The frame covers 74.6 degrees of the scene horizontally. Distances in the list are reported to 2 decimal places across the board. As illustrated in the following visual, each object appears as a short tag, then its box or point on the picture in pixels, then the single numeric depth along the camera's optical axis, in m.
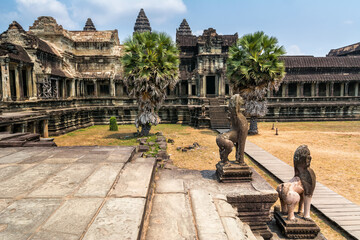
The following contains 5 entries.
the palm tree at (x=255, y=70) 16.09
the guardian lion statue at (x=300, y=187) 4.67
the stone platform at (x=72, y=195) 3.04
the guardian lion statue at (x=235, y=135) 5.45
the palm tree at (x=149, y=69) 14.59
